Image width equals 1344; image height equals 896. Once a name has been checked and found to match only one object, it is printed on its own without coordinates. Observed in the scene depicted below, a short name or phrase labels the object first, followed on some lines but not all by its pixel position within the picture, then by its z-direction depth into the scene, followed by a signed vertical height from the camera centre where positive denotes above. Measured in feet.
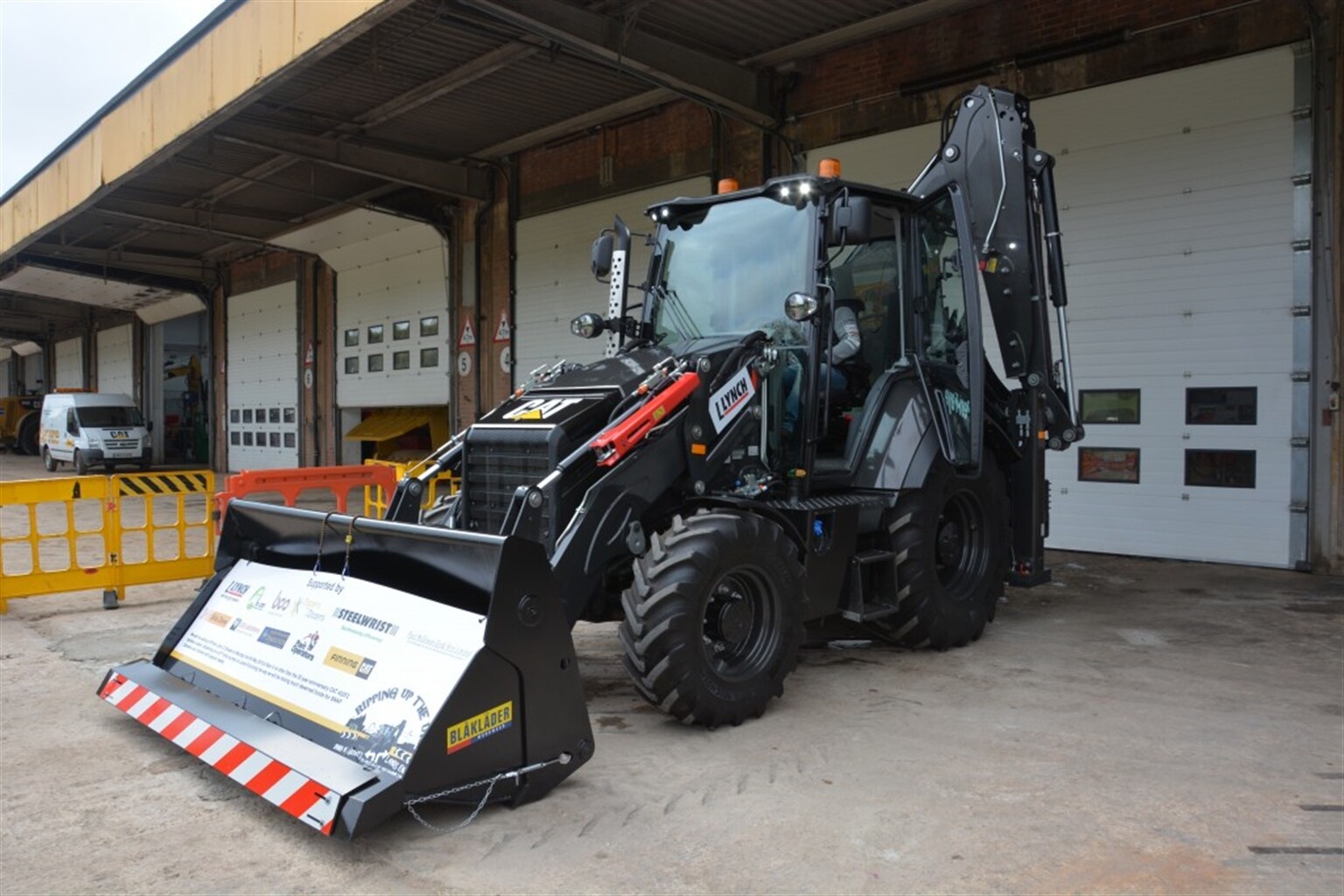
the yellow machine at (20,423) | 116.98 +1.65
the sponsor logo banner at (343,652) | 11.73 -2.96
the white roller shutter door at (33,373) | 146.18 +9.69
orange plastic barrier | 27.30 -1.39
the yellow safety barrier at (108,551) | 25.50 -3.26
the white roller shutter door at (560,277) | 47.78 +8.10
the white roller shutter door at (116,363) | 110.11 +8.39
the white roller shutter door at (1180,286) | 29.76 +4.68
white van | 82.48 +0.36
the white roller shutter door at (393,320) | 59.82 +7.43
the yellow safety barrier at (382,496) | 21.08 -2.15
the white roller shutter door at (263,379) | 77.56 +4.67
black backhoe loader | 12.09 -1.41
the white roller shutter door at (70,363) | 125.49 +9.48
